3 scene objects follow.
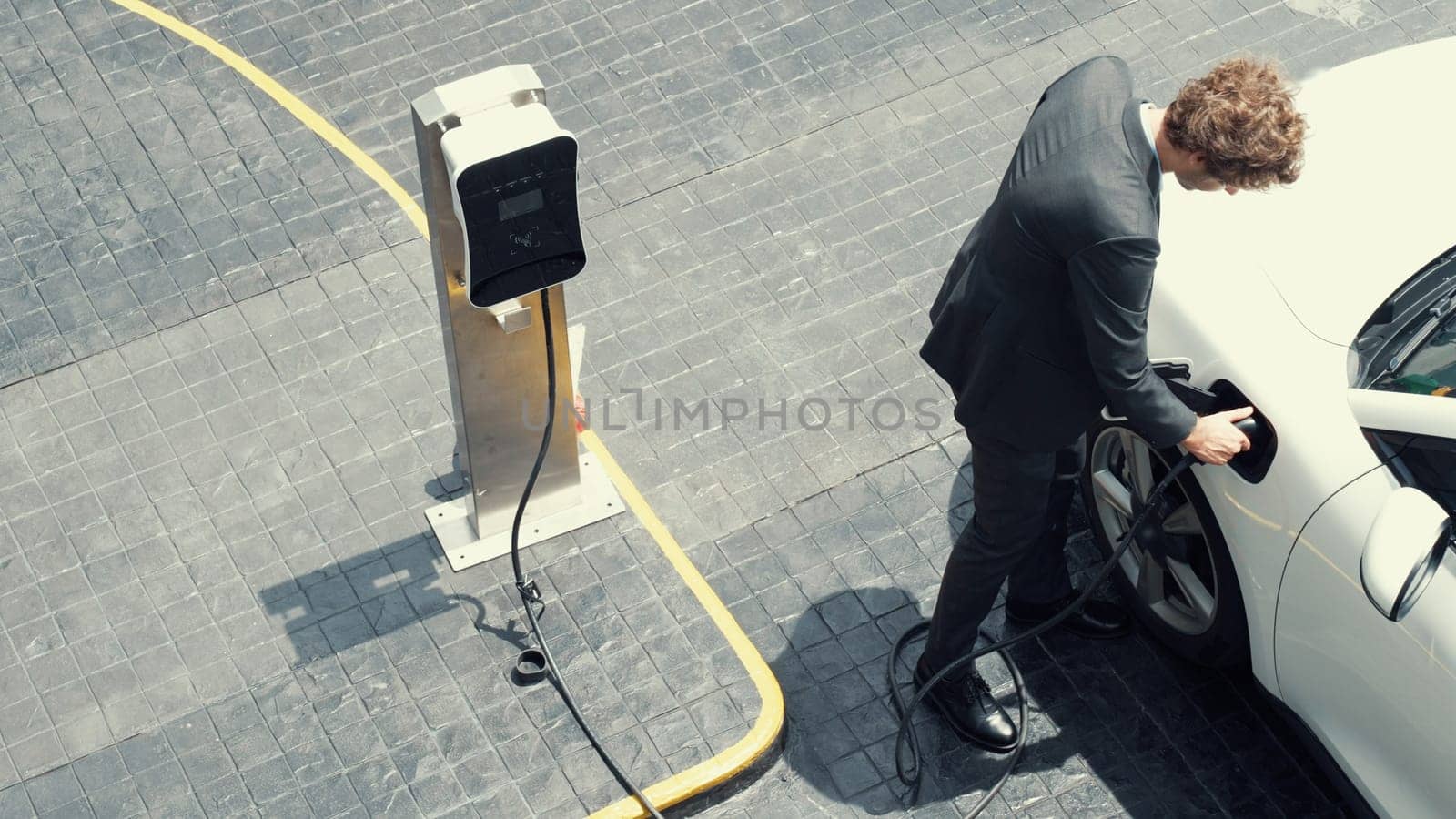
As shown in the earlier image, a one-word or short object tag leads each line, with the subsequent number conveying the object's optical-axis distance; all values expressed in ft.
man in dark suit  11.96
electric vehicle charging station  13.32
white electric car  12.90
